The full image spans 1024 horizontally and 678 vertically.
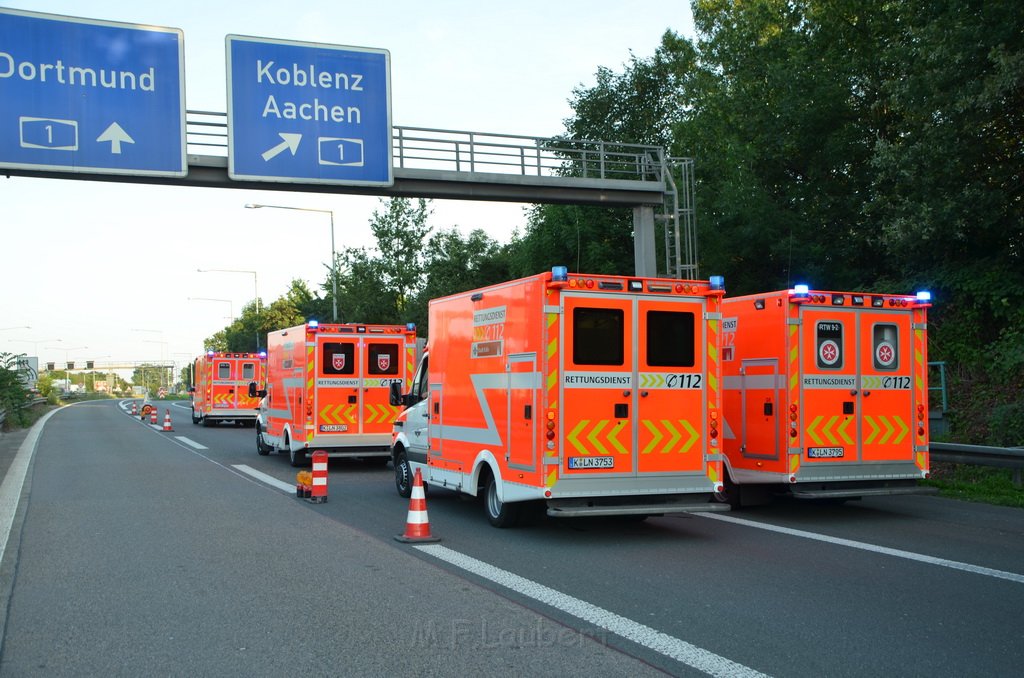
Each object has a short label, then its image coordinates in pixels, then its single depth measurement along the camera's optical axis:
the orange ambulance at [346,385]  17.97
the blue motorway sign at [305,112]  17.75
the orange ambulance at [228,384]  35.56
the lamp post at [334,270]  34.94
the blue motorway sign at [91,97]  16.17
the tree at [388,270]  40.19
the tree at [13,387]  36.85
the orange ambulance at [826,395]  11.28
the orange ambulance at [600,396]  9.62
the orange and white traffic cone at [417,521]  9.66
